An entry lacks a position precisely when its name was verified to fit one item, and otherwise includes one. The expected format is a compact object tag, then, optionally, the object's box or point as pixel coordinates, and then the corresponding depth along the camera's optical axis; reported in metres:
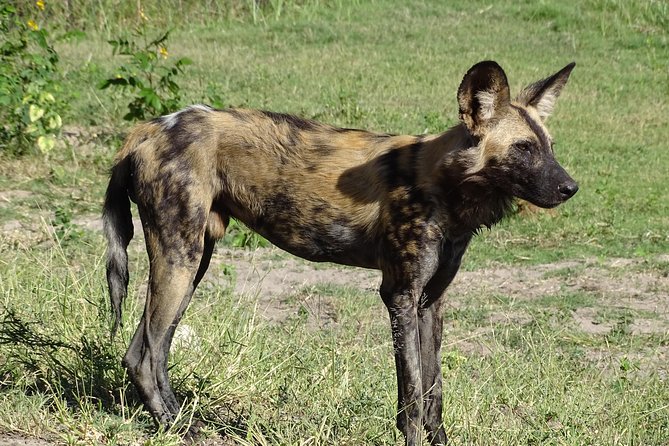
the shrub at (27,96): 14.97
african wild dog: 7.95
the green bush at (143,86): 15.57
